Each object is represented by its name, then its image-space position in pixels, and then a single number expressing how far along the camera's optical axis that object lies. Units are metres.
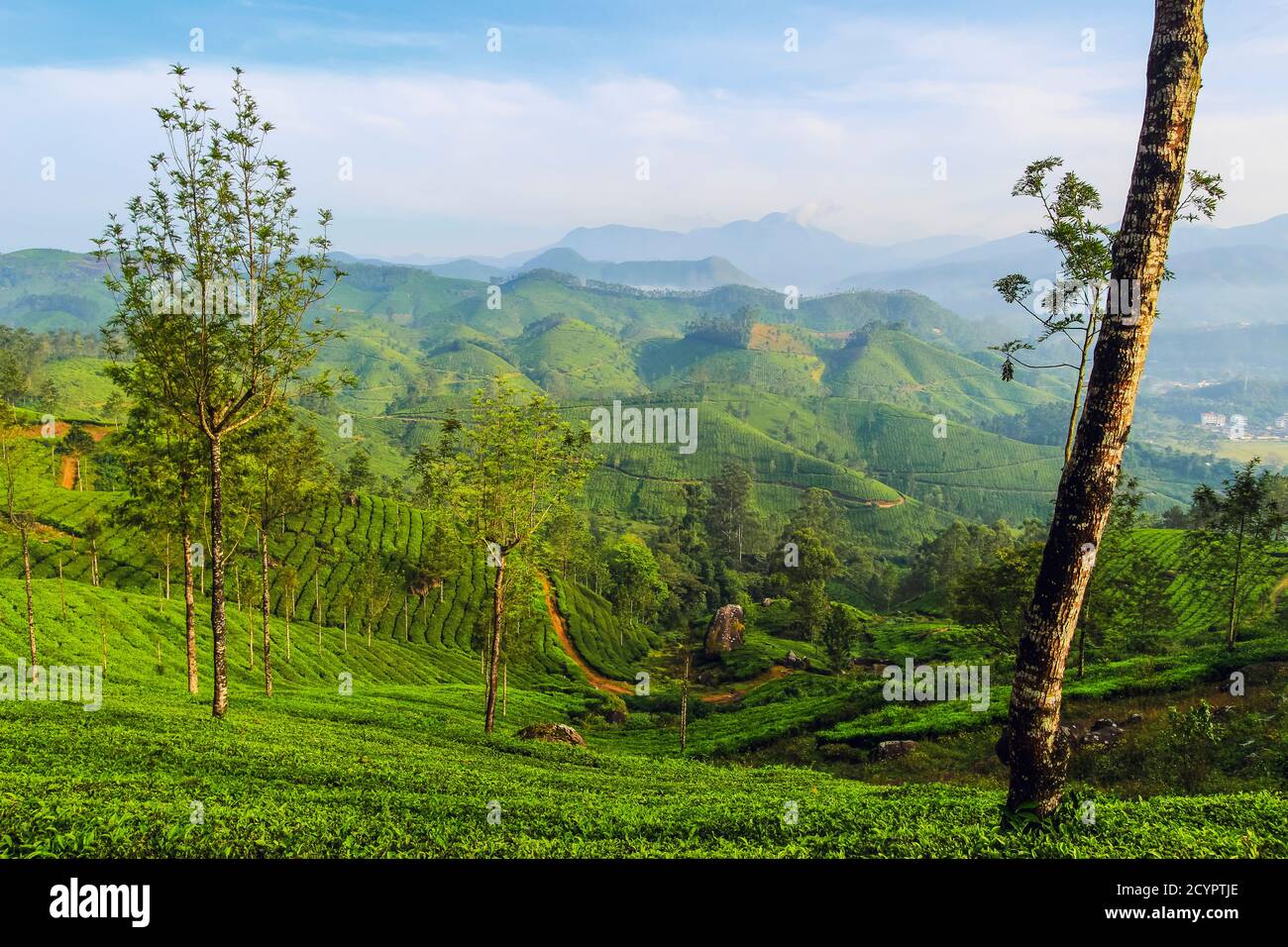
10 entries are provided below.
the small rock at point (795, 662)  60.47
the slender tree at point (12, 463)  25.39
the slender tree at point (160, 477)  22.94
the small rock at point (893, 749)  24.08
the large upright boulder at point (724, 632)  67.12
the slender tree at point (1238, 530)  31.56
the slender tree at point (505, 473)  22.58
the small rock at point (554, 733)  26.23
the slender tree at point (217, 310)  15.27
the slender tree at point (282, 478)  27.19
